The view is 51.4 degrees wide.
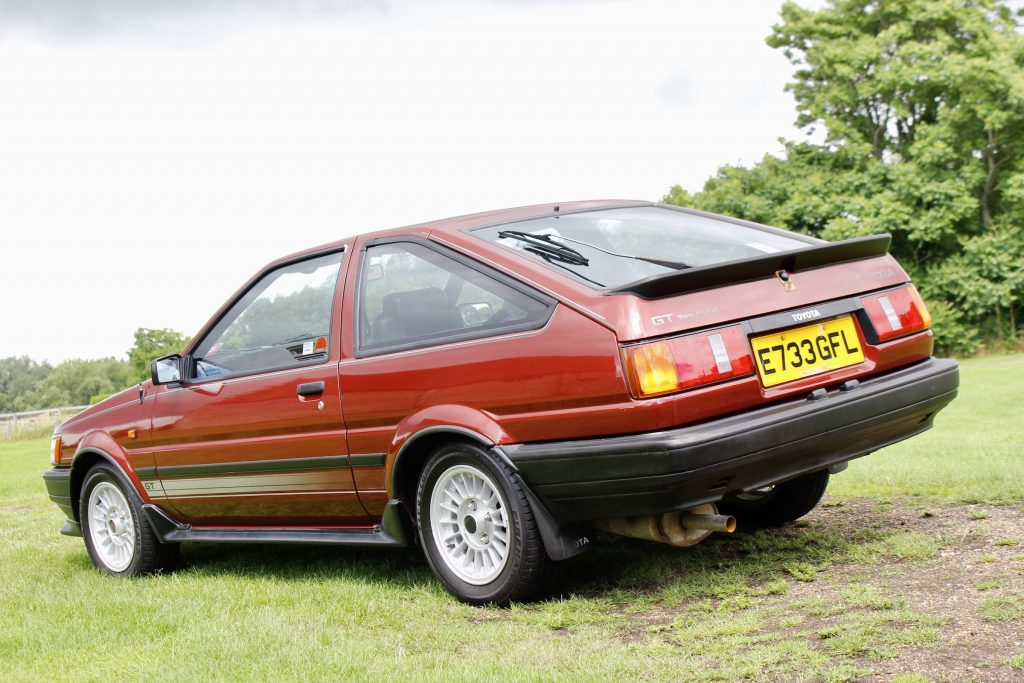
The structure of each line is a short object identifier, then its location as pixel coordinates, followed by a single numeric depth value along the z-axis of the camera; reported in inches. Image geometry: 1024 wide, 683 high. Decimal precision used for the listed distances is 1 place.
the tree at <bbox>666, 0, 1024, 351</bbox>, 1224.2
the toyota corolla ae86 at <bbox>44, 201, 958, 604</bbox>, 151.7
